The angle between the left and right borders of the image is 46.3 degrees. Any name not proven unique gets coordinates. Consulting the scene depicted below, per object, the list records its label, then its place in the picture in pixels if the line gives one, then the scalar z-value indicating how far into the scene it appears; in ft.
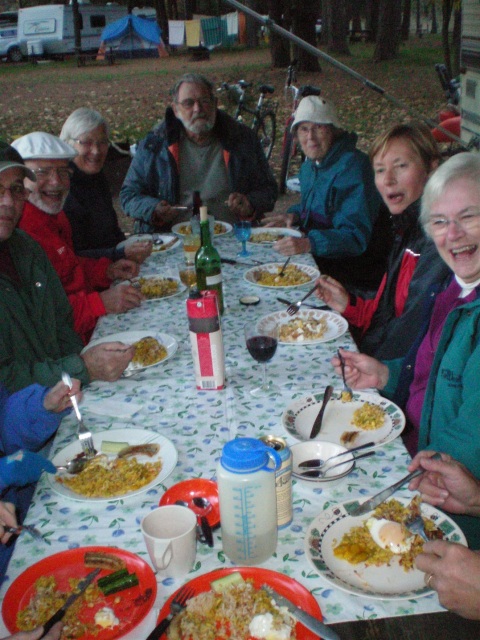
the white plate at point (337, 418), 4.62
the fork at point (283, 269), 8.41
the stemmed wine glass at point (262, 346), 5.26
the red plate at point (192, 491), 3.83
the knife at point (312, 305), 7.43
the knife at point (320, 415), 4.73
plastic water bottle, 3.11
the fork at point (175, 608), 2.81
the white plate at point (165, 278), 8.01
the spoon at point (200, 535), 3.54
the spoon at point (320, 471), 4.09
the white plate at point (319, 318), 6.34
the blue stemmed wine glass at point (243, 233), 9.63
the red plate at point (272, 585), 2.98
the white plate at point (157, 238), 10.37
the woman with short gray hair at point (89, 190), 10.55
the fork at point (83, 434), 4.53
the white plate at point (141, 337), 6.28
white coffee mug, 3.17
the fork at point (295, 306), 7.00
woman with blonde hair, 7.01
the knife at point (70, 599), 2.95
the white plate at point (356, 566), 3.13
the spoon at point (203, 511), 3.51
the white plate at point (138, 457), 4.04
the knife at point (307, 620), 2.73
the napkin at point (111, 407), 5.19
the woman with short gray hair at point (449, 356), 4.52
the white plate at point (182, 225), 11.24
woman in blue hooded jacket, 10.22
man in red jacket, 7.72
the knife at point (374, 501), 3.65
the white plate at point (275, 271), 8.14
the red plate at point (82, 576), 3.01
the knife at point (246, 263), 9.20
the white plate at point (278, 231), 10.69
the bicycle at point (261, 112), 23.93
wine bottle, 6.77
